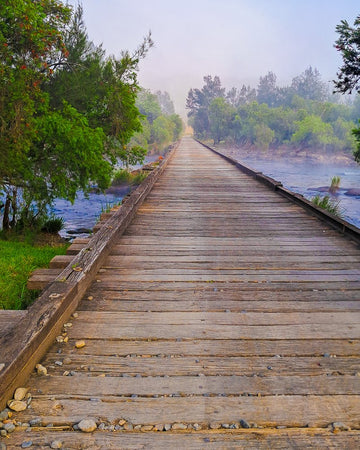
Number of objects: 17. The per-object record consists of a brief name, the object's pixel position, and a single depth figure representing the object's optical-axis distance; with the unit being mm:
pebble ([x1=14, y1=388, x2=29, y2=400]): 1810
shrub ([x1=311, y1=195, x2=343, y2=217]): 10055
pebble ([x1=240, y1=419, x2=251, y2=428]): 1679
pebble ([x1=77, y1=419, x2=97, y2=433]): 1628
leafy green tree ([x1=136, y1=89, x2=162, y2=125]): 69188
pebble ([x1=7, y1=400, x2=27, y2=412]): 1733
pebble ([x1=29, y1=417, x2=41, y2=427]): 1660
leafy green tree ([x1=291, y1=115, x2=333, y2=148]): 51594
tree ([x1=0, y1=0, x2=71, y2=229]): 6800
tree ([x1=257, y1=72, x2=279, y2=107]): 99750
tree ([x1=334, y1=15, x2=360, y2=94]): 8125
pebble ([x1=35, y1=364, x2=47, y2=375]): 2025
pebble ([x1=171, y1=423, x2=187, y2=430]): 1662
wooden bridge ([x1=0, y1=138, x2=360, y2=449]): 1664
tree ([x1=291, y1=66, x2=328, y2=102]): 96312
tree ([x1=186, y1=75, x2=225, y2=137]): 84812
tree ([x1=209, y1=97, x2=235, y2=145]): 63250
